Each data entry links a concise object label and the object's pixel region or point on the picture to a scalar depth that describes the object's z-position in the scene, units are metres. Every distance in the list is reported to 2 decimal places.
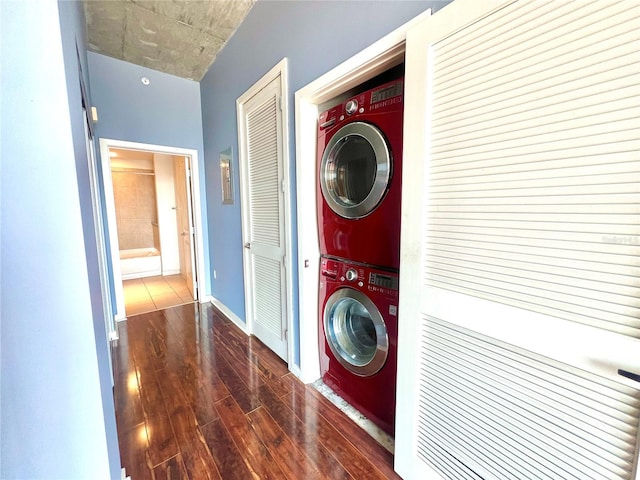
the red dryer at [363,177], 1.22
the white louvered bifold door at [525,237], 0.60
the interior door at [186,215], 3.35
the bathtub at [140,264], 4.52
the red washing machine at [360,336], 1.30
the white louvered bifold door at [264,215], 1.96
